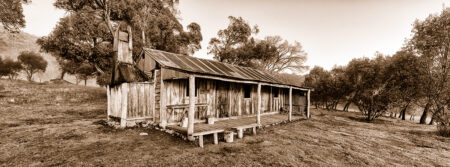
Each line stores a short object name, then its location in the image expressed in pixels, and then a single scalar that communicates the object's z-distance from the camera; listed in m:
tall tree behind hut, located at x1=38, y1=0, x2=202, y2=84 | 16.12
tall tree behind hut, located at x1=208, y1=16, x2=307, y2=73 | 27.28
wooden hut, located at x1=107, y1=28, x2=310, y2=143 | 8.79
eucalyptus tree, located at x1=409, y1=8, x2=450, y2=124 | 14.40
